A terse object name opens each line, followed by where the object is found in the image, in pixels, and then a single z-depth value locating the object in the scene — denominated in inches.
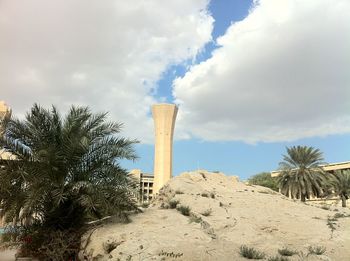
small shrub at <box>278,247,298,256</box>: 442.3
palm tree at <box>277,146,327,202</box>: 1673.2
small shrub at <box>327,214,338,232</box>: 559.9
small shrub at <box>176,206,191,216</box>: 576.7
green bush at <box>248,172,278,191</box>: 2769.4
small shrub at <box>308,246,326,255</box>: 449.7
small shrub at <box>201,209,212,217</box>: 577.6
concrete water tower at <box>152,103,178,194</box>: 2960.1
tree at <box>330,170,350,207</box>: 1854.1
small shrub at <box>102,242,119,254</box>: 483.2
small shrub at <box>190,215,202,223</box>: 536.8
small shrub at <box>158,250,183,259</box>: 425.8
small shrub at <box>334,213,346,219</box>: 656.2
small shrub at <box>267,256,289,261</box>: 414.6
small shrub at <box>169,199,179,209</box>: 622.2
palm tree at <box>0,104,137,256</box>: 545.3
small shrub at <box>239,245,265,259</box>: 426.3
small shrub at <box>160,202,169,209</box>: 628.6
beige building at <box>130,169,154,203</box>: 4117.1
